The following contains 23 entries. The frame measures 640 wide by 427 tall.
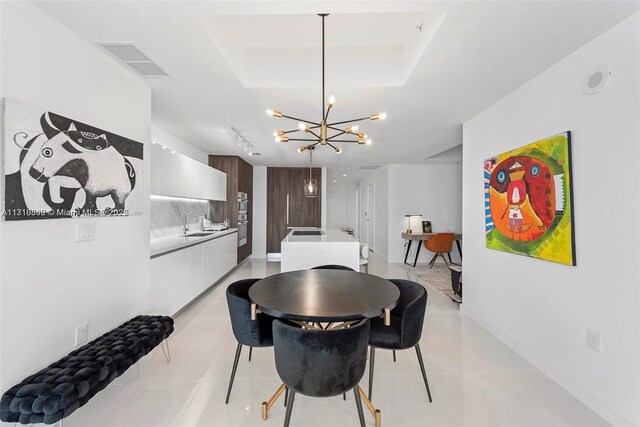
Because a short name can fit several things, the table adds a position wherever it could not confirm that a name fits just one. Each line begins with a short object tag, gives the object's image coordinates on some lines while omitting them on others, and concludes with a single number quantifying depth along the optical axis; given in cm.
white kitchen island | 377
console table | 625
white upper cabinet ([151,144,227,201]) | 325
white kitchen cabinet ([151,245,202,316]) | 284
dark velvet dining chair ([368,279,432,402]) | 185
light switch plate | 189
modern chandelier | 221
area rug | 475
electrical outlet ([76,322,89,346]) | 189
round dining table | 154
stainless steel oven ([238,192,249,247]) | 604
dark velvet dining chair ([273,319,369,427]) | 137
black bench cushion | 135
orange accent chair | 602
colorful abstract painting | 210
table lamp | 683
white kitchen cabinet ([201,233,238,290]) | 408
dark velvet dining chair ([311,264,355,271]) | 294
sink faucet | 459
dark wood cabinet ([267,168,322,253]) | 741
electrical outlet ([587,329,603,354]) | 186
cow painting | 149
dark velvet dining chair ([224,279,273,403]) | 187
